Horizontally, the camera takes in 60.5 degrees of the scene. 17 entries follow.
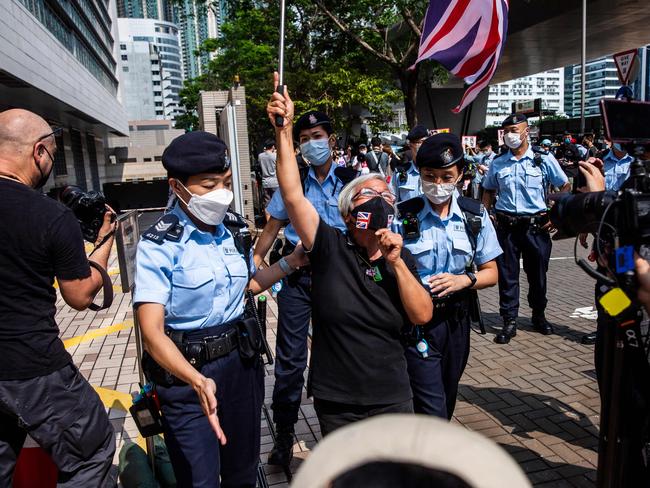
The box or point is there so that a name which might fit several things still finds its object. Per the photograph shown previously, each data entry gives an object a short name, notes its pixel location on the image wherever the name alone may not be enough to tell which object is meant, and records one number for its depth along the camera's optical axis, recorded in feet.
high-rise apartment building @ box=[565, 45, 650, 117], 596.62
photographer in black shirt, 6.98
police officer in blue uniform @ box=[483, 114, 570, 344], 18.65
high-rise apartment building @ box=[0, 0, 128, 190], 47.09
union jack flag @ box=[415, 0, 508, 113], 13.98
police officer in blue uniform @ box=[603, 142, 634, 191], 22.75
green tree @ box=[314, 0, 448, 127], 48.62
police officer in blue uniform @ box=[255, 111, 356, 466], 11.57
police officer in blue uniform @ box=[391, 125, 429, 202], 21.89
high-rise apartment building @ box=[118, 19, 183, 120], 446.60
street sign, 25.09
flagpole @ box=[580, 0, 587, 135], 20.59
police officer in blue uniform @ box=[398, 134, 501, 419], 9.49
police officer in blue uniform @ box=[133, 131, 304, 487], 7.32
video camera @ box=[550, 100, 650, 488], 6.48
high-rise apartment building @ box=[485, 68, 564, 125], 582.35
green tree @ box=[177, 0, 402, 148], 63.26
